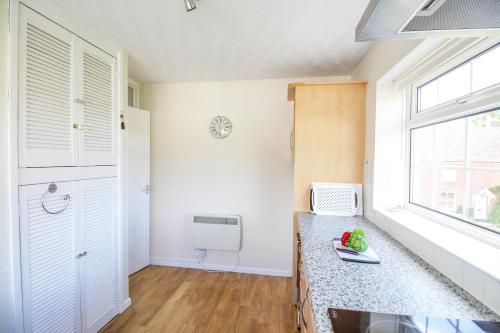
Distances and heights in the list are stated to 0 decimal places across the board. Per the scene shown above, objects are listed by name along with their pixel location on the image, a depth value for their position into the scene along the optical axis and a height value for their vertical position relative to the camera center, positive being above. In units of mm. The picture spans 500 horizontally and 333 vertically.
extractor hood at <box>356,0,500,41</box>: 561 +397
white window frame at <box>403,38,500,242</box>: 951 +278
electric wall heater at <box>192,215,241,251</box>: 2674 -856
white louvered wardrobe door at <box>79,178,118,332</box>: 1615 -725
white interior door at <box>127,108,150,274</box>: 2598 -330
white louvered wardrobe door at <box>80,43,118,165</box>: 1595 +383
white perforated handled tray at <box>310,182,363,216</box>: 1872 -309
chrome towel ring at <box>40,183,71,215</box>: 1332 -249
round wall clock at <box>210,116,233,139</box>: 2754 +417
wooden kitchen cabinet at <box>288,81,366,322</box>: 1905 +252
